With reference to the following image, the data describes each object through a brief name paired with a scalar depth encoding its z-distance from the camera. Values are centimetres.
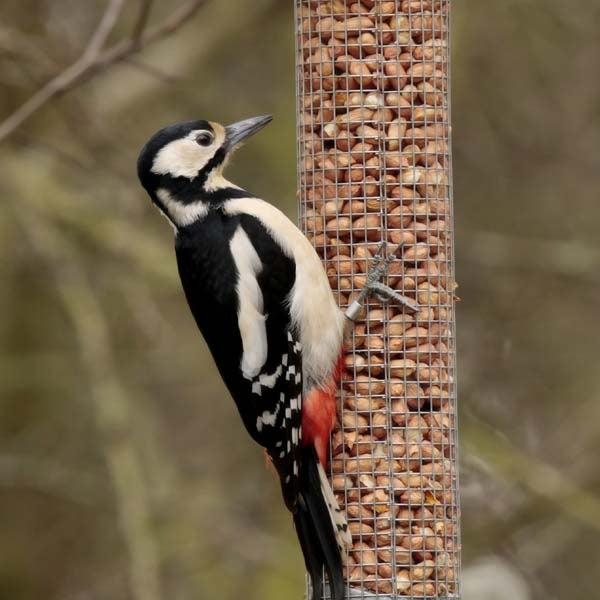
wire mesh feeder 1144
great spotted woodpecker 1130
